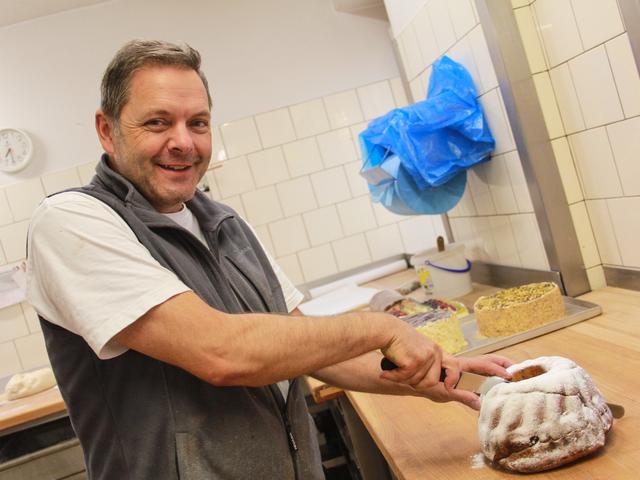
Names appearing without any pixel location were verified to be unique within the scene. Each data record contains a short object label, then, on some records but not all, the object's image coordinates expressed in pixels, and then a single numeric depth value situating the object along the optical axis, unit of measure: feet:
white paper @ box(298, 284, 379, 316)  8.99
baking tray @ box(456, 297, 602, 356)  5.54
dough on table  9.51
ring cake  3.24
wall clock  11.38
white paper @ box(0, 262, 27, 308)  11.35
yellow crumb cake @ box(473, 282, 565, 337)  5.67
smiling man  3.24
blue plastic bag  7.03
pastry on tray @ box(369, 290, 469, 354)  5.61
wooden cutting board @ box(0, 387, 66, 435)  8.54
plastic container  8.29
